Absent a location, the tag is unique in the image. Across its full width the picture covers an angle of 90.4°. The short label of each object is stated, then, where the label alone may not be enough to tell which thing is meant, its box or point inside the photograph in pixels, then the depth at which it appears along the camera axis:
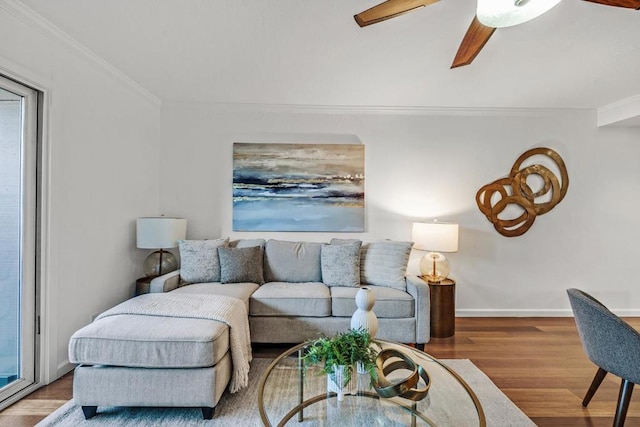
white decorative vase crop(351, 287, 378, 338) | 2.00
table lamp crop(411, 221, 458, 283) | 3.19
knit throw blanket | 2.04
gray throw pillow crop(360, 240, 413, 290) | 3.01
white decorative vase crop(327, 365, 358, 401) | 1.50
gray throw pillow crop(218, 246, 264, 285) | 2.98
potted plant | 1.48
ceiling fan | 1.28
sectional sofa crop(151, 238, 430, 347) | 2.70
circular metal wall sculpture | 3.61
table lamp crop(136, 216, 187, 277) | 3.04
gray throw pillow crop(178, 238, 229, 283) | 3.00
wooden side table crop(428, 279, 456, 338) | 3.05
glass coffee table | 1.39
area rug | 1.79
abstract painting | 3.66
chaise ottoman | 1.77
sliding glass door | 2.01
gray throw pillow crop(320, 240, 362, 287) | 3.04
